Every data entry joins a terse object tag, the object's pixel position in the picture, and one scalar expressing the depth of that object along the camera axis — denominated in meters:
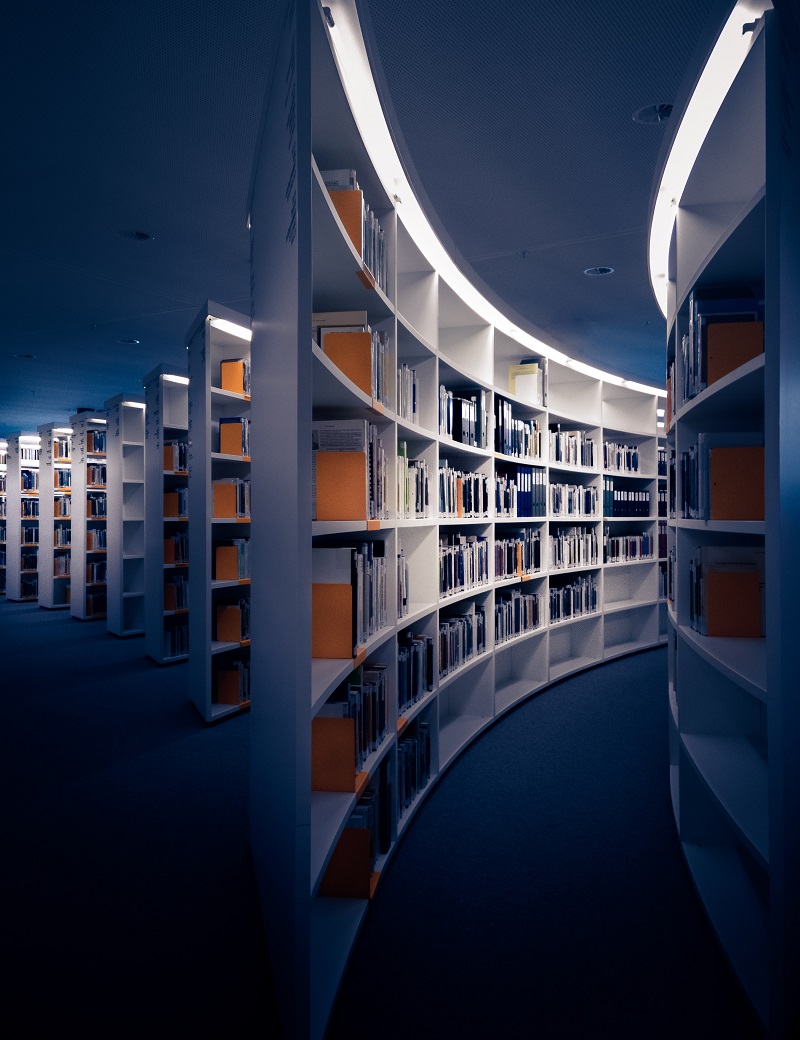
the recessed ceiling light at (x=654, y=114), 2.66
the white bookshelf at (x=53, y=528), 9.95
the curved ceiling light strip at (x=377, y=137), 1.92
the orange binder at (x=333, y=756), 2.02
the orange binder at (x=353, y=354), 2.28
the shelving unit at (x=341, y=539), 1.51
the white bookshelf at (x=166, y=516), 5.77
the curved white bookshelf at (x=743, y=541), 1.56
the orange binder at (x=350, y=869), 2.14
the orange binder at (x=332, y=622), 2.06
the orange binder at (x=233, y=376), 4.50
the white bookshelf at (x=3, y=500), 11.42
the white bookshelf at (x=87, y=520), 8.62
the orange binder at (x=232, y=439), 4.55
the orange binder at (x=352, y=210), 2.12
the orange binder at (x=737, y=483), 2.11
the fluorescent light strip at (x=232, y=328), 4.21
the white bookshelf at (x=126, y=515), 7.37
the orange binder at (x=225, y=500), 4.50
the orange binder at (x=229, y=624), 4.46
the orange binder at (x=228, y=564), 4.45
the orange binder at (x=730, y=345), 2.10
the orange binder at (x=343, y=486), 2.19
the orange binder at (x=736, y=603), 2.23
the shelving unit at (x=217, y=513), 4.22
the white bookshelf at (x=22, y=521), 10.96
